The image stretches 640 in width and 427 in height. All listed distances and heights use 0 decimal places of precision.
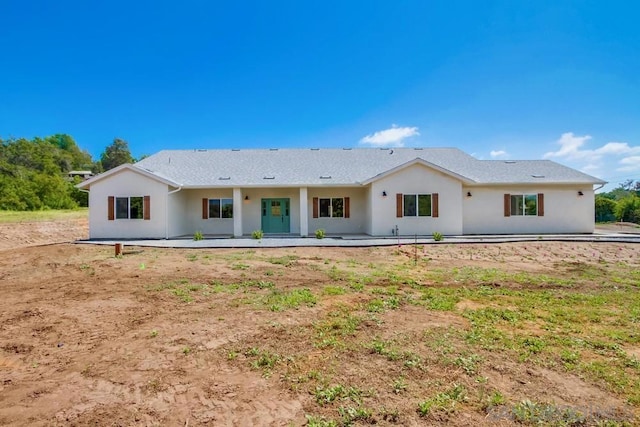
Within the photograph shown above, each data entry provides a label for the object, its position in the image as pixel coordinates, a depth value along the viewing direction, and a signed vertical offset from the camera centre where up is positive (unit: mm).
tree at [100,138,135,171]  72250 +14849
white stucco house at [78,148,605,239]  16422 +998
